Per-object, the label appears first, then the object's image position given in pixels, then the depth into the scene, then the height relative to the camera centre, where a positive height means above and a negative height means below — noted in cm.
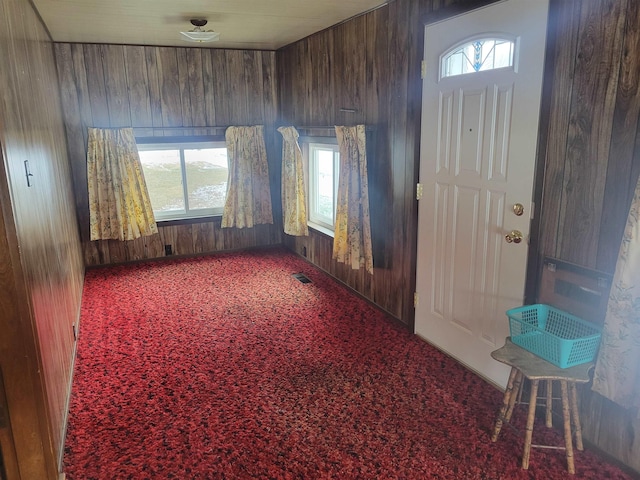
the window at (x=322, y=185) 462 -42
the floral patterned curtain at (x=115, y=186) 477 -38
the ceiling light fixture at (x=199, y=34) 371 +87
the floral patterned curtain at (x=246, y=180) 536 -38
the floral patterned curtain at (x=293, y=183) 491 -40
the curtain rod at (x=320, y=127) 366 +16
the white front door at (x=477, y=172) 235 -17
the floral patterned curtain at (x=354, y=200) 371 -44
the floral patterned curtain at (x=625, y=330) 181 -75
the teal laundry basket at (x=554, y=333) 199 -85
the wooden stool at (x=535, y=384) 198 -106
